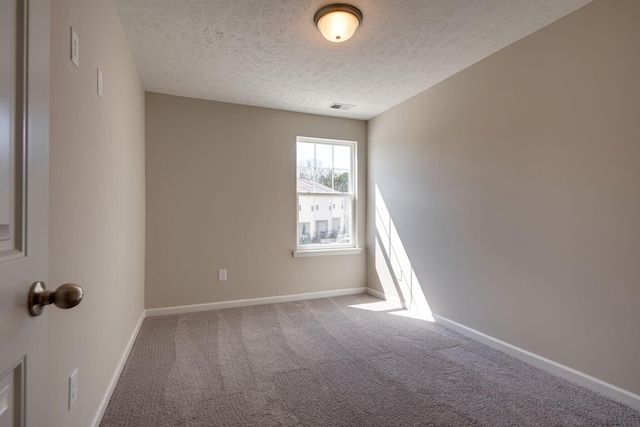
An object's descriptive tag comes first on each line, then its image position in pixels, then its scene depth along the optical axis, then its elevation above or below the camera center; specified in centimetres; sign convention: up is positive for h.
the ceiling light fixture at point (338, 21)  203 +128
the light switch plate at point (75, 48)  131 +71
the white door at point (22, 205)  53 +2
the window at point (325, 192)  415 +32
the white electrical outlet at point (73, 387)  130 -72
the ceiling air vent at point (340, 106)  380 +134
